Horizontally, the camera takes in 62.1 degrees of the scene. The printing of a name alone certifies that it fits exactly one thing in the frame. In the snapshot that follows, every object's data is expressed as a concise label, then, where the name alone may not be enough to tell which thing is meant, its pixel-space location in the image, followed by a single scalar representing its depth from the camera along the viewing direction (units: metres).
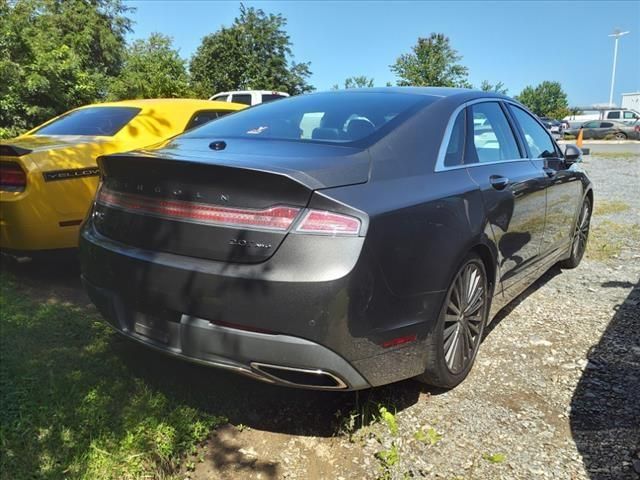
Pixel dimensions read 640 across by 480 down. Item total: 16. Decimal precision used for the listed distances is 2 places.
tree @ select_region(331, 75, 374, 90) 34.03
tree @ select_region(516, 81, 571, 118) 64.44
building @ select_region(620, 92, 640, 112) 55.31
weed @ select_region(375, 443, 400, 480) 2.23
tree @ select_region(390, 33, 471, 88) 29.44
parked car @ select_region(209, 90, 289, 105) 15.97
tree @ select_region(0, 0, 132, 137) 9.78
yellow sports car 3.90
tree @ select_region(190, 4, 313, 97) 29.03
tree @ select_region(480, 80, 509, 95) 33.38
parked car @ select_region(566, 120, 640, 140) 30.14
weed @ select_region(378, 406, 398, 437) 2.49
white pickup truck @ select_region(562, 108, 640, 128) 33.04
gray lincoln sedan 2.04
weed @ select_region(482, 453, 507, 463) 2.30
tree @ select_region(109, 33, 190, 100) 15.70
